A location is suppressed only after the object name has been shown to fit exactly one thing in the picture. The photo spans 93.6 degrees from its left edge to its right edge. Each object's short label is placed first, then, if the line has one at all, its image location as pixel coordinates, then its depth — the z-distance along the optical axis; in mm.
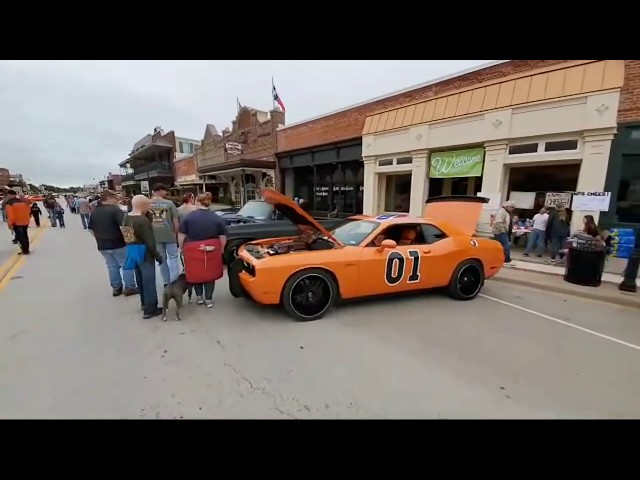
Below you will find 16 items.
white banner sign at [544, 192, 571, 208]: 8500
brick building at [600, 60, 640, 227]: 7047
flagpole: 17653
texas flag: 17484
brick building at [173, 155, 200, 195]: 30069
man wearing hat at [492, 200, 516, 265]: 7473
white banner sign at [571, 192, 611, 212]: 7297
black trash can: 5699
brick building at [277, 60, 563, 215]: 11594
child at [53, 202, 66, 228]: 16023
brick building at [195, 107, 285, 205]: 18000
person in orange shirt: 8039
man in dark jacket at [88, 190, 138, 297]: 4996
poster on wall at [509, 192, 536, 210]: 9389
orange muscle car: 3973
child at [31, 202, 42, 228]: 15721
